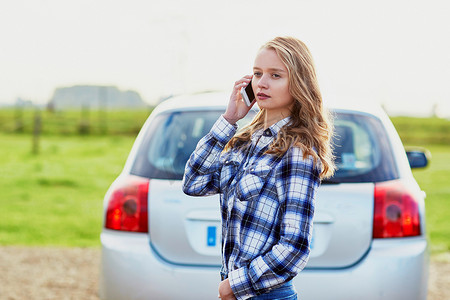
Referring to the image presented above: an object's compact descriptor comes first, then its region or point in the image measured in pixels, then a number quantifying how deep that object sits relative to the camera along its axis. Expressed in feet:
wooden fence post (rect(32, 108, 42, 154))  66.39
